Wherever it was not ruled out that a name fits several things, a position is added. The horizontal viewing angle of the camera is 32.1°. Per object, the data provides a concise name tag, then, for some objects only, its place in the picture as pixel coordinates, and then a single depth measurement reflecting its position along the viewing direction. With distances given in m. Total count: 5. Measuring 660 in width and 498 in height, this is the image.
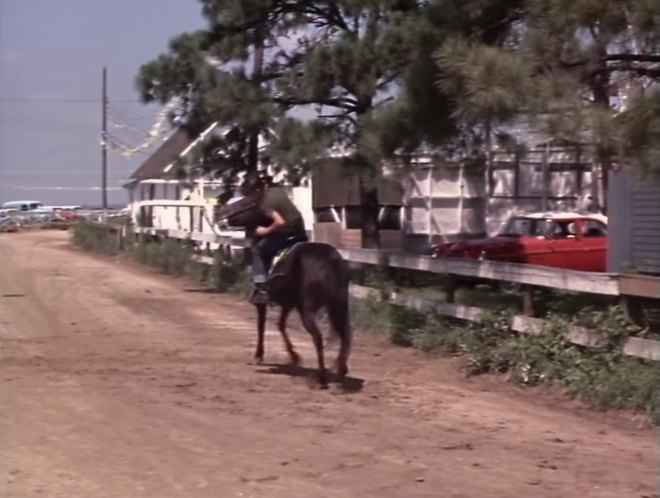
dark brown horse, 11.16
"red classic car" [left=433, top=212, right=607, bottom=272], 21.62
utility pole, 55.15
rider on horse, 12.16
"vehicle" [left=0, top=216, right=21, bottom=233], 47.04
